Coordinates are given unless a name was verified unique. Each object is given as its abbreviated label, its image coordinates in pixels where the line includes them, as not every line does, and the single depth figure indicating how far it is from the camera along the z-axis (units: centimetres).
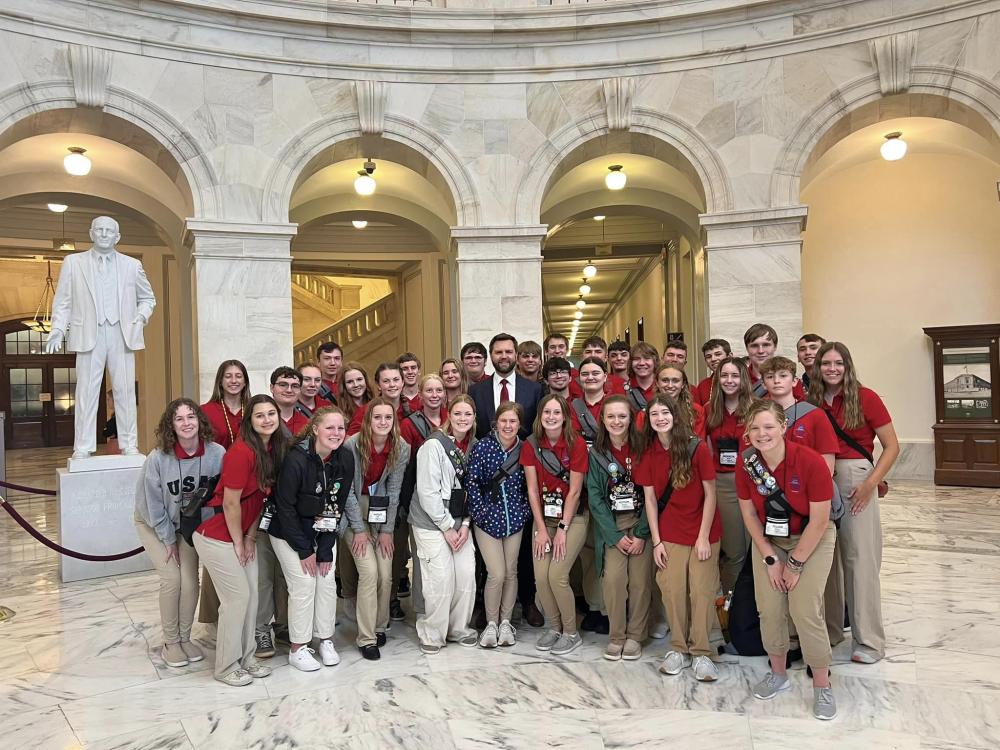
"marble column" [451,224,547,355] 897
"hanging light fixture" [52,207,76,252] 1316
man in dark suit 549
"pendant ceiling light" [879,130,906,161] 955
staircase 1720
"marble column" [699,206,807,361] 864
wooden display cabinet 964
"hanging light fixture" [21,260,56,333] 1899
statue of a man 652
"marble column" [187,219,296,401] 833
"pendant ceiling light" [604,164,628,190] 1066
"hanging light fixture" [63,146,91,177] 934
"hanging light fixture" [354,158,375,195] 1068
